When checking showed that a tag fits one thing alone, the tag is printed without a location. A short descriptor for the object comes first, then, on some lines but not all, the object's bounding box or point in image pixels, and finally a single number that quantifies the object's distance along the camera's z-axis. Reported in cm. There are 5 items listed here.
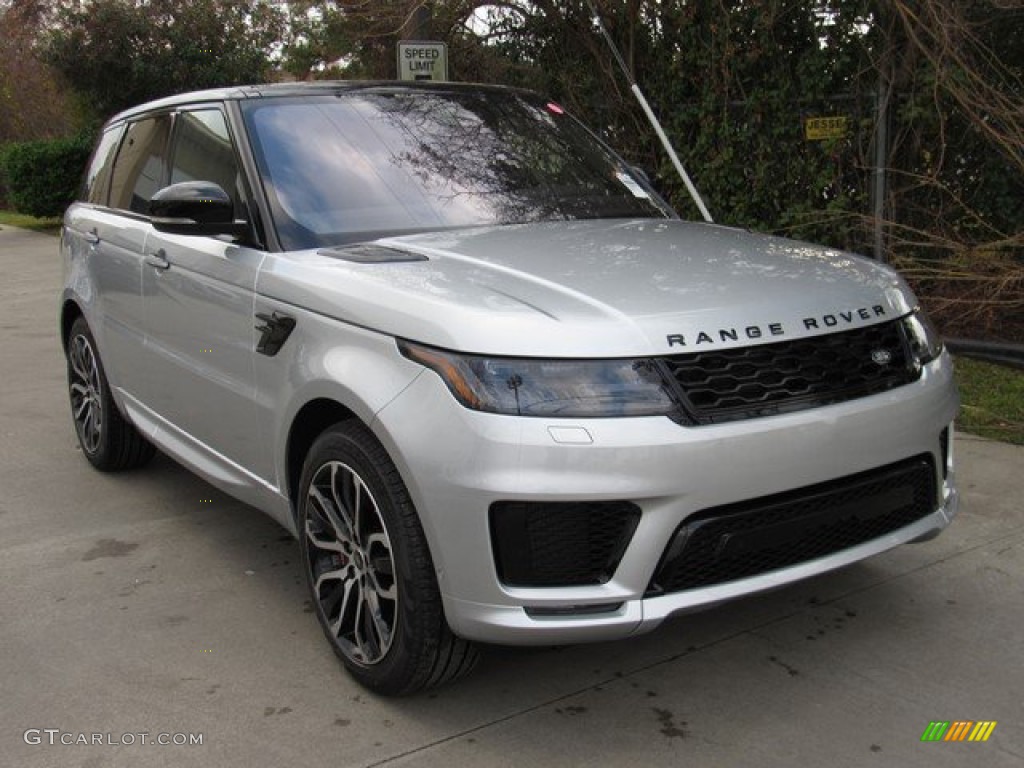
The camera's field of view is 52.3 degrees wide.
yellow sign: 780
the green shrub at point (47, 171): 2002
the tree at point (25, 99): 2683
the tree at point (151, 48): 1872
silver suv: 257
